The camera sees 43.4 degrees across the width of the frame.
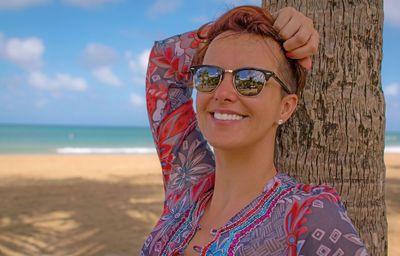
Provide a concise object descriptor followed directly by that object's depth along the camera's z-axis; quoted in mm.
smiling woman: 690
